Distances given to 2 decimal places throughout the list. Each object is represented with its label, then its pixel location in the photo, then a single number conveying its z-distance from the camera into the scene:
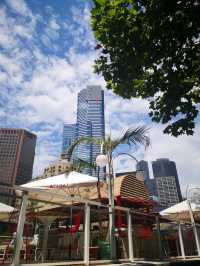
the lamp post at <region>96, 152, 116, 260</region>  5.87
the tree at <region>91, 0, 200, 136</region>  4.87
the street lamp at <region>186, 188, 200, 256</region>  8.60
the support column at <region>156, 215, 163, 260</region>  6.92
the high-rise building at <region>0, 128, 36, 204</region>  143.17
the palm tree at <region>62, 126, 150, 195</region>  7.49
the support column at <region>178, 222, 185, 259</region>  7.70
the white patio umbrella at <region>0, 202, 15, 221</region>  6.94
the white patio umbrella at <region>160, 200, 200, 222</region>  12.59
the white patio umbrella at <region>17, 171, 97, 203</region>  8.27
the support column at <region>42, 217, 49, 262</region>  6.75
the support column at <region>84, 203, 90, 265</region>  5.02
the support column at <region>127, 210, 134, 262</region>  6.10
